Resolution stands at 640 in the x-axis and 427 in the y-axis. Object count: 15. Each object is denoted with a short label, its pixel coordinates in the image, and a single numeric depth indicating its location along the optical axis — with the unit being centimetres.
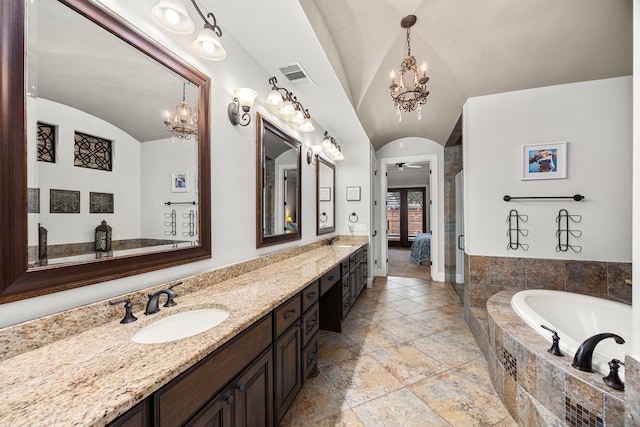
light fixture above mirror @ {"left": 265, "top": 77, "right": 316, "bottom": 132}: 214
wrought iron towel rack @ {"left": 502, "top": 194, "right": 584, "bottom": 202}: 245
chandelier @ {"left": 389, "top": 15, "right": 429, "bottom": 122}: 211
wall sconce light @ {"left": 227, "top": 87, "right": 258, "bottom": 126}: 179
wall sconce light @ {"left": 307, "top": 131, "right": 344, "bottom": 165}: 331
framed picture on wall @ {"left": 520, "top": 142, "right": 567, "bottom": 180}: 251
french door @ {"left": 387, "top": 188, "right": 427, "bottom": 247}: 897
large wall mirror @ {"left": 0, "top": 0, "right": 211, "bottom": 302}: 84
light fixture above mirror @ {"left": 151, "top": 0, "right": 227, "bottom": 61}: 117
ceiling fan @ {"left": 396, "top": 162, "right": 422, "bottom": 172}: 691
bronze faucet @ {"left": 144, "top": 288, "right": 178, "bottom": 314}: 113
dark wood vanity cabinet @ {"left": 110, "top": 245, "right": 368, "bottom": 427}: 77
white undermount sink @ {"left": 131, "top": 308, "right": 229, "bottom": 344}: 104
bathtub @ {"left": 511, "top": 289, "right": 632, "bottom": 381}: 188
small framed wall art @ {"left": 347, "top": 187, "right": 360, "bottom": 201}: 430
